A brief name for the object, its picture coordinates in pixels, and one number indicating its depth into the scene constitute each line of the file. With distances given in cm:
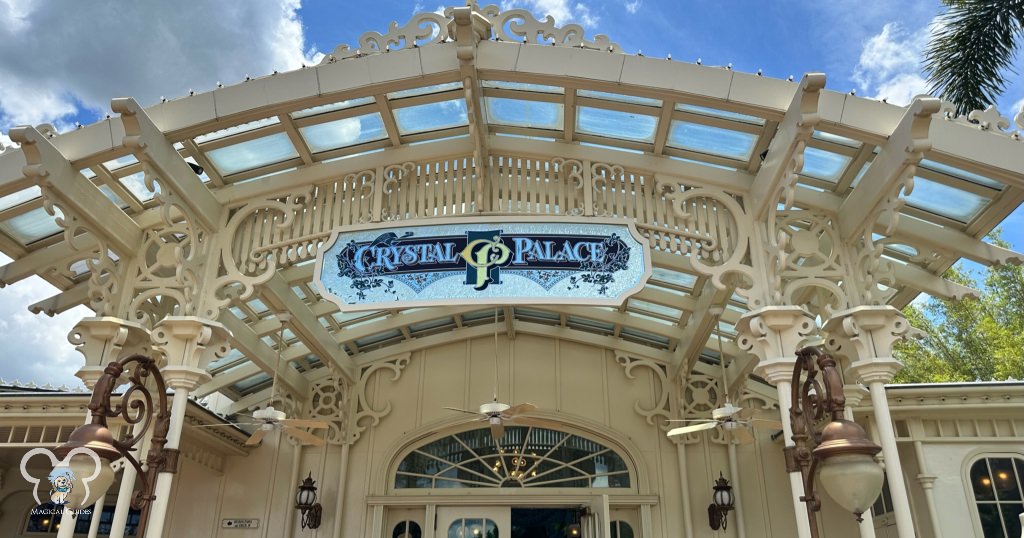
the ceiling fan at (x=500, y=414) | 728
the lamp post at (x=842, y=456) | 262
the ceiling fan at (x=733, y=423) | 746
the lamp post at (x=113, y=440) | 304
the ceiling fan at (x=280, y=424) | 778
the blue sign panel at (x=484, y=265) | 543
